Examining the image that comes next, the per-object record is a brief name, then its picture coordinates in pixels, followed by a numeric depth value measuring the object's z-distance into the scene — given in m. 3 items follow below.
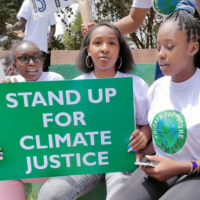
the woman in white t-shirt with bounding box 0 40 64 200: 2.29
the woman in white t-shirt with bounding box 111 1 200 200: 1.42
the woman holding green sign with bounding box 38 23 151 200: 1.68
